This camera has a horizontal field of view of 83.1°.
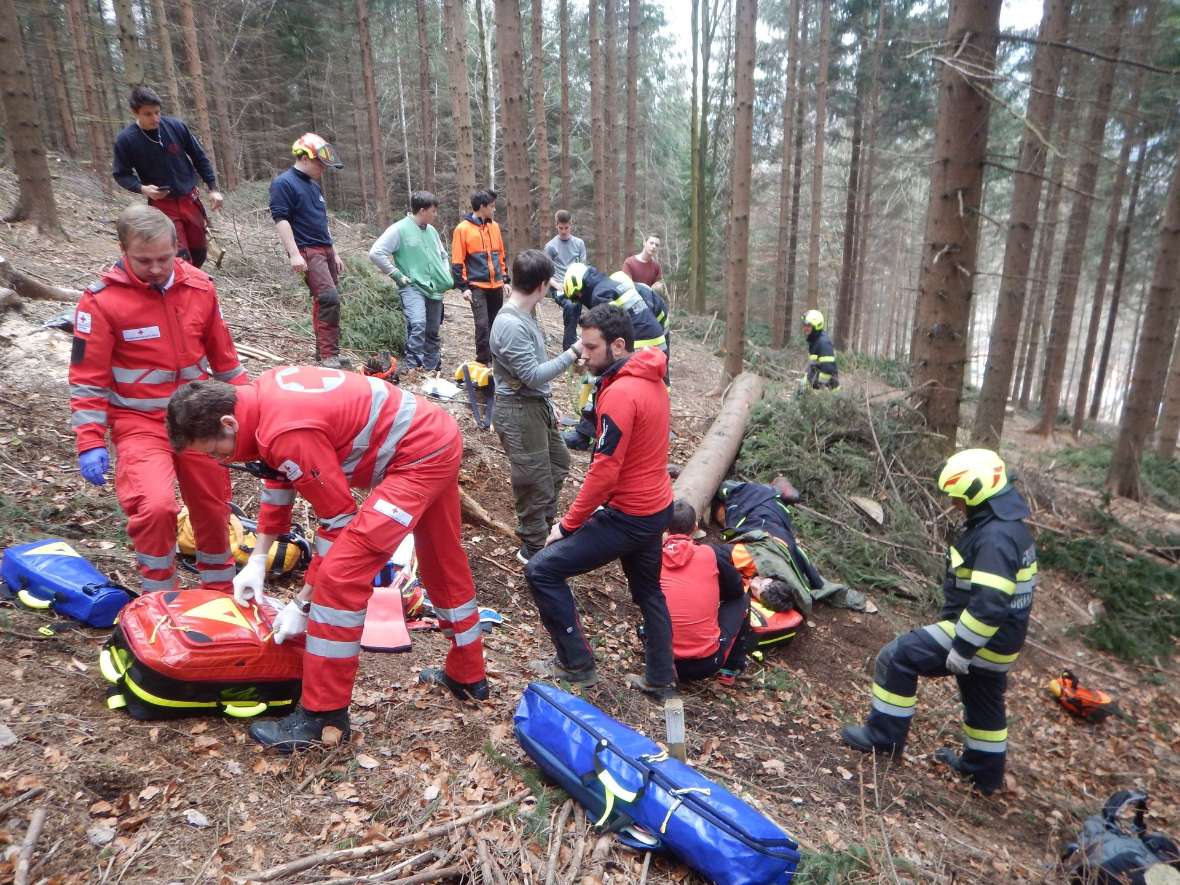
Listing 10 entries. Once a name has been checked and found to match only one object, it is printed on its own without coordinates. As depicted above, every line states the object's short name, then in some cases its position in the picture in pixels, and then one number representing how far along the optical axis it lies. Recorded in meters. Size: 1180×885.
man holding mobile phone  5.31
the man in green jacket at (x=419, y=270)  7.54
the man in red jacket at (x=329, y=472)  2.74
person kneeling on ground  4.72
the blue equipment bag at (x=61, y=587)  3.45
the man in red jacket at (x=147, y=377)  3.34
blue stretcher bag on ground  2.60
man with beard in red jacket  3.86
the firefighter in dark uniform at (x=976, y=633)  4.11
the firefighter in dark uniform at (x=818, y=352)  10.52
